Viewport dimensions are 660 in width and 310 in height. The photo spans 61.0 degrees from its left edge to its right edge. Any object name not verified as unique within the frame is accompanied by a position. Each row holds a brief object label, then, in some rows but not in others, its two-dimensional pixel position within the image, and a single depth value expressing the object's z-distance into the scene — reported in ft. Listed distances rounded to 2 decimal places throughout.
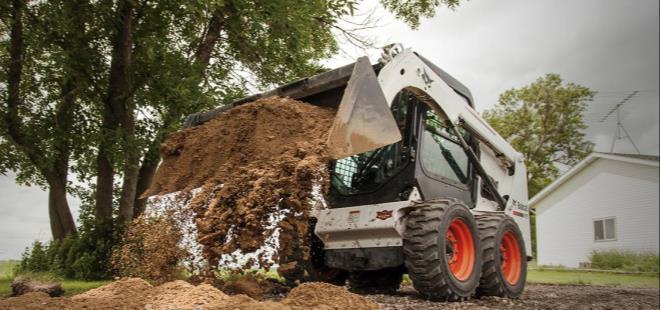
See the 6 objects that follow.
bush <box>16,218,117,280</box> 31.60
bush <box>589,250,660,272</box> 45.42
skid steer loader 16.61
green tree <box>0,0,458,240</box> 30.50
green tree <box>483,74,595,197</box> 107.65
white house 34.27
